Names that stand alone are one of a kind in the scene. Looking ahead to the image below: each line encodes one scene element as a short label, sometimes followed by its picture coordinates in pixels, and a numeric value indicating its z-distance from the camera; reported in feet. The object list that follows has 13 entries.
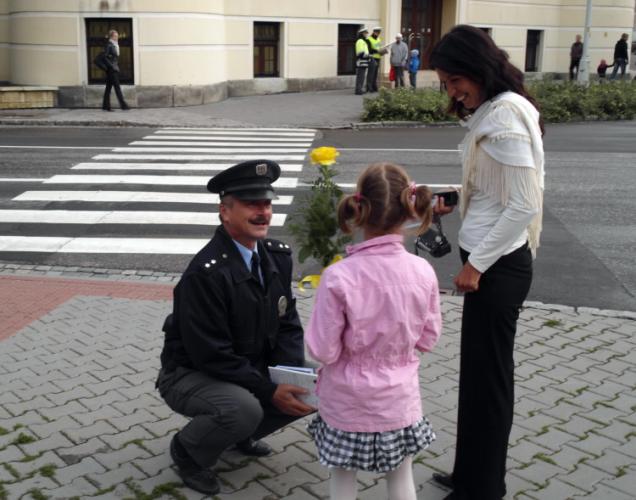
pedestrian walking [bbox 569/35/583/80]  104.06
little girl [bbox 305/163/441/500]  10.25
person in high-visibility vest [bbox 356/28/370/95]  83.34
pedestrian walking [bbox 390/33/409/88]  84.28
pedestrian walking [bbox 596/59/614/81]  107.71
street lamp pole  91.30
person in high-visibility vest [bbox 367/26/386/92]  84.04
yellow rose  12.10
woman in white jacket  11.25
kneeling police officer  12.39
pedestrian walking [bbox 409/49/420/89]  87.66
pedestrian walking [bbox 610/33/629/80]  107.14
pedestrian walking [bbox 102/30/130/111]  67.77
